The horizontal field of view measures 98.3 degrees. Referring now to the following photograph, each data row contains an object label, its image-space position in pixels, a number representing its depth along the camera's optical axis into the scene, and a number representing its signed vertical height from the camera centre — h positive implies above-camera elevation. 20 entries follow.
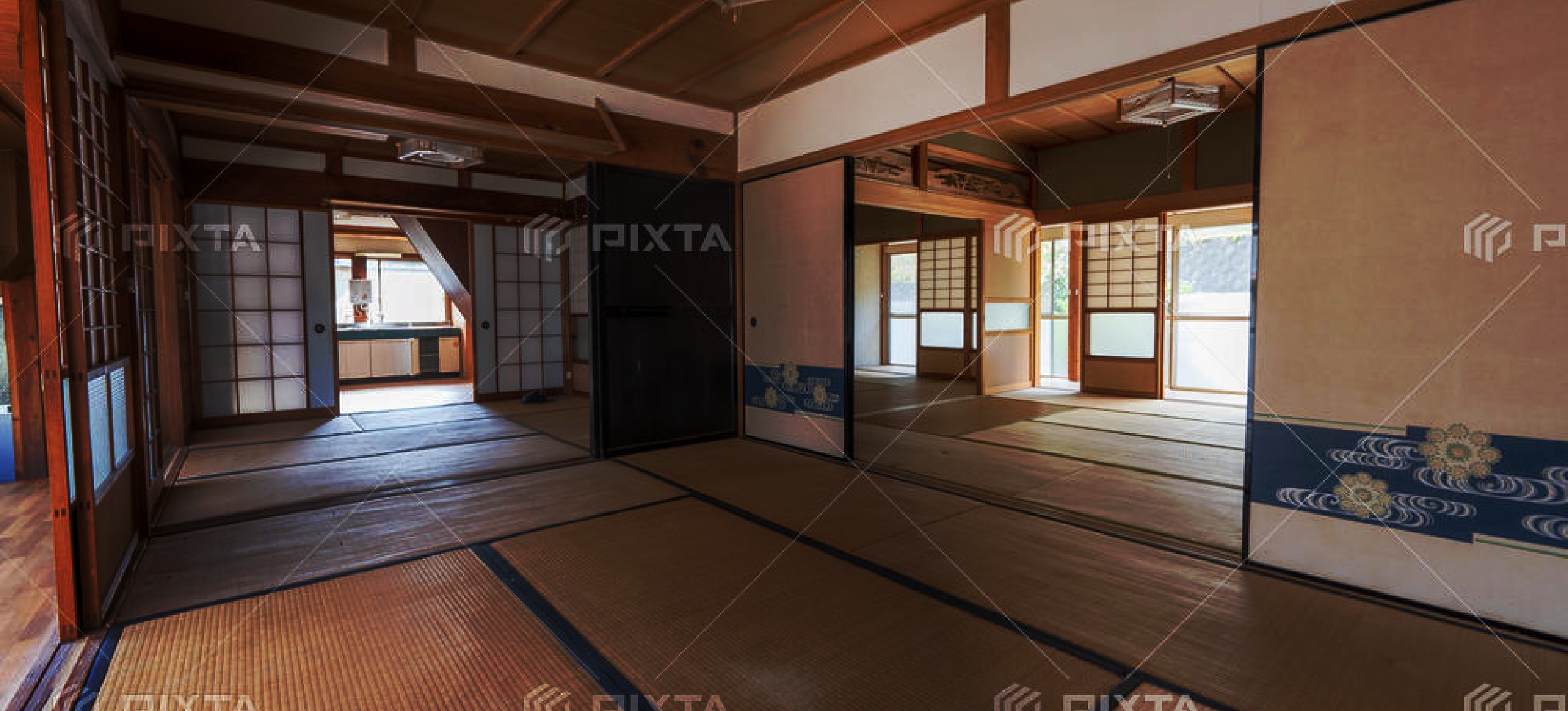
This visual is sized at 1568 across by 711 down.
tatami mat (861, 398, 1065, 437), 5.15 -0.79
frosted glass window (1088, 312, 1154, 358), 6.84 -0.15
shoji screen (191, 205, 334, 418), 5.52 +0.13
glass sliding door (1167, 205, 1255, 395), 7.35 +0.21
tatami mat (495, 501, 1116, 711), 1.63 -0.87
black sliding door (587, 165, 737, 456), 4.16 +0.09
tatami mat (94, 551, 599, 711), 1.60 -0.87
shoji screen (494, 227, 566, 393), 7.30 +0.12
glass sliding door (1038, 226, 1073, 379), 8.99 +0.07
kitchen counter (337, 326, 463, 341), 8.34 -0.11
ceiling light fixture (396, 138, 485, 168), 4.54 +1.17
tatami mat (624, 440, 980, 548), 2.86 -0.84
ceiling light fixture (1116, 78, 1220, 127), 4.16 +1.37
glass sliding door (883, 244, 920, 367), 10.59 +0.22
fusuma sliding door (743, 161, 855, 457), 4.03 +0.09
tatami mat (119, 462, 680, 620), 2.28 -0.85
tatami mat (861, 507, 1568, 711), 1.62 -0.87
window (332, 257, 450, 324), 9.86 +0.47
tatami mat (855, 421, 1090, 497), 3.56 -0.82
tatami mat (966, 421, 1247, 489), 3.72 -0.81
